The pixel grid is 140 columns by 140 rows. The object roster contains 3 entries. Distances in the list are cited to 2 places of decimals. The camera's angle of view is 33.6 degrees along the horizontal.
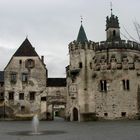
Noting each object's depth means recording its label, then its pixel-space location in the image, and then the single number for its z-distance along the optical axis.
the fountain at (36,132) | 17.84
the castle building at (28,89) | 40.27
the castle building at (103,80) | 35.56
